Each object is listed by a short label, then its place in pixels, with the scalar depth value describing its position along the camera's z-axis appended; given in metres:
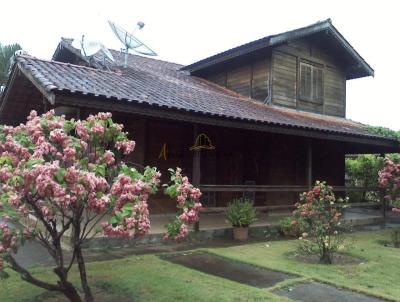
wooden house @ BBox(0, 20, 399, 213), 9.50
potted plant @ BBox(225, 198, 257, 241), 10.37
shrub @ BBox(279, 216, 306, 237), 10.72
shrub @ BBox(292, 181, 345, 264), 8.13
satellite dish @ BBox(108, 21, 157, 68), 13.76
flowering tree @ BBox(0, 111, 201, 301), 4.22
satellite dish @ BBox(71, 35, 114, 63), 12.05
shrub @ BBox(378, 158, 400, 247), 11.72
